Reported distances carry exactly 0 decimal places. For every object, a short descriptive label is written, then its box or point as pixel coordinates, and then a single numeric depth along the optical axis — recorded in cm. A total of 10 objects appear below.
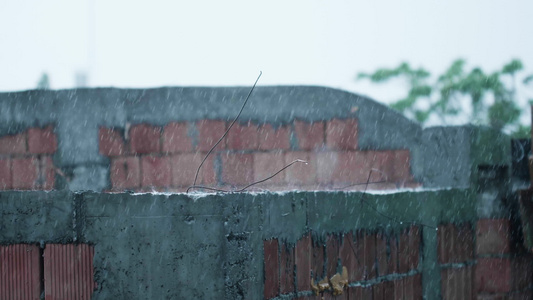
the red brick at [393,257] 753
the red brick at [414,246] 810
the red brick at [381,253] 725
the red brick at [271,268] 527
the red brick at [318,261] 610
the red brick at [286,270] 555
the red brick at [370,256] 700
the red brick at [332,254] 630
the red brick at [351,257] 660
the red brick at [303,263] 583
